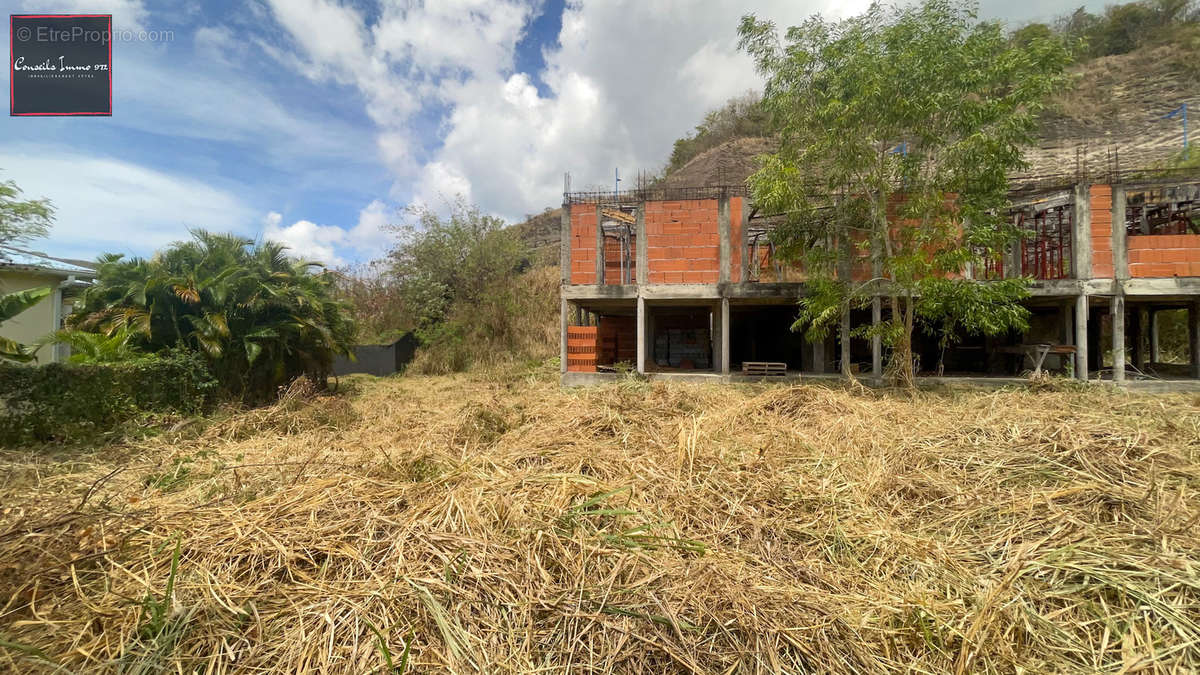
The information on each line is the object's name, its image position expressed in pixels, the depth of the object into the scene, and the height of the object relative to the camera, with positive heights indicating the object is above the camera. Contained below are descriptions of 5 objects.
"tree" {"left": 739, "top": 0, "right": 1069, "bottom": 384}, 8.30 +3.59
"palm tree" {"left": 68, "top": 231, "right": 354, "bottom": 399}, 9.23 +0.68
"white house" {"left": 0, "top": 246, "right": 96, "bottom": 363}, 11.40 +1.34
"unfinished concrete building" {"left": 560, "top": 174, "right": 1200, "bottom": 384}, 11.27 +1.70
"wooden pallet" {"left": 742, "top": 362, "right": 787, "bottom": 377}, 12.41 -0.69
